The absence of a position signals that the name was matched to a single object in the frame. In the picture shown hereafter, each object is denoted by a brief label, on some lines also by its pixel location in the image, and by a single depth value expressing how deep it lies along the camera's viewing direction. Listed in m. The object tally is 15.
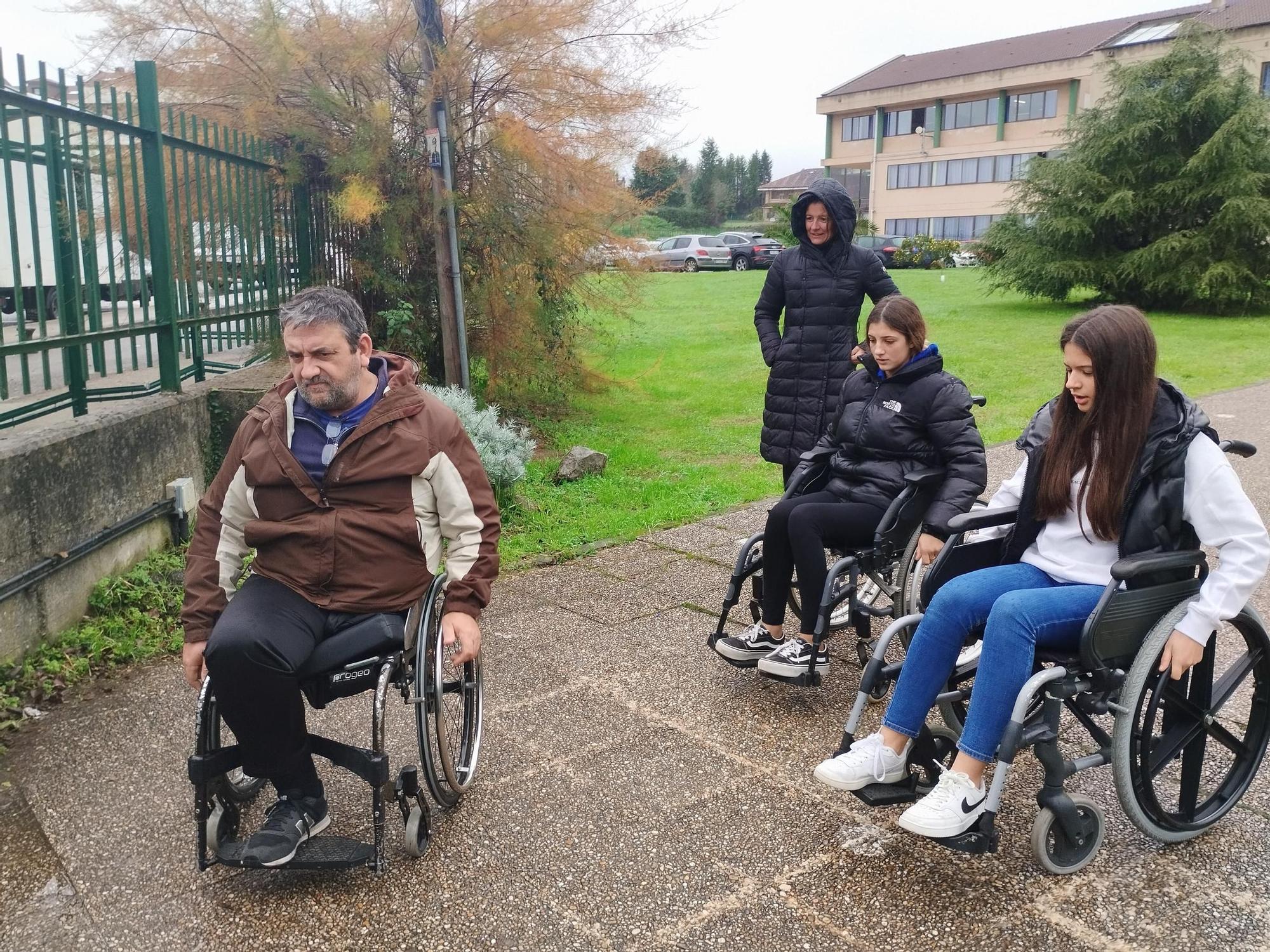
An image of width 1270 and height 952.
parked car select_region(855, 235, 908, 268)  34.86
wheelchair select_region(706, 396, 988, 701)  3.83
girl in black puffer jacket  3.89
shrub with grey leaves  6.39
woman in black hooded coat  5.03
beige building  48.72
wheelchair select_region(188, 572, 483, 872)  2.71
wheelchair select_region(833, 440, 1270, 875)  2.67
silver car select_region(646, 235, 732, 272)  32.19
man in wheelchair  2.93
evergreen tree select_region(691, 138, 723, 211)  71.42
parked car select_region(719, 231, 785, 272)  31.69
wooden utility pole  7.14
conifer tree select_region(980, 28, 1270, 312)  17.52
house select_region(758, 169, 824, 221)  82.06
